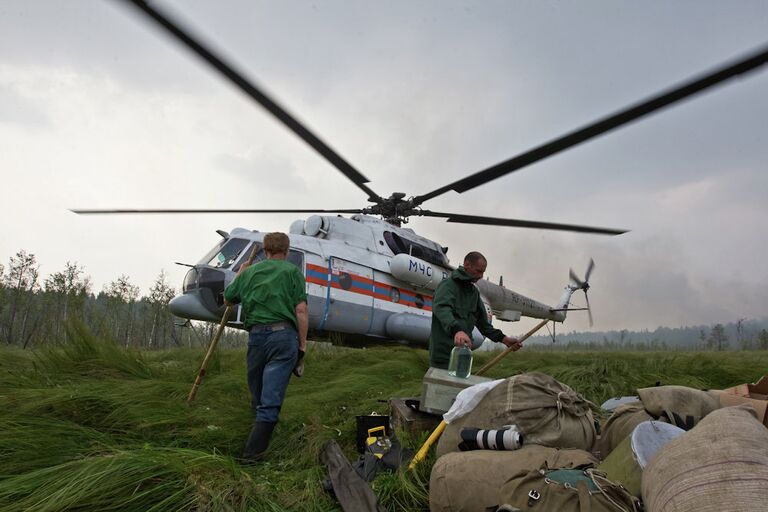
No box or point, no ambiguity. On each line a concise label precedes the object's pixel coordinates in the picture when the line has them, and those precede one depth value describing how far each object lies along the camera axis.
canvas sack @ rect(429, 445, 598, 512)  2.26
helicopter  7.46
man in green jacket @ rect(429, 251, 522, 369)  4.36
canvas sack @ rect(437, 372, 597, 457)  2.73
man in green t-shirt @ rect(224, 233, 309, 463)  3.61
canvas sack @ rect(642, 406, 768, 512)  1.46
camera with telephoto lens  2.54
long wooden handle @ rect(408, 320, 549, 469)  2.92
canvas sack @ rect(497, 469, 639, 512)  1.82
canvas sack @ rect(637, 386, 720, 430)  2.68
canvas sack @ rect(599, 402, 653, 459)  2.75
